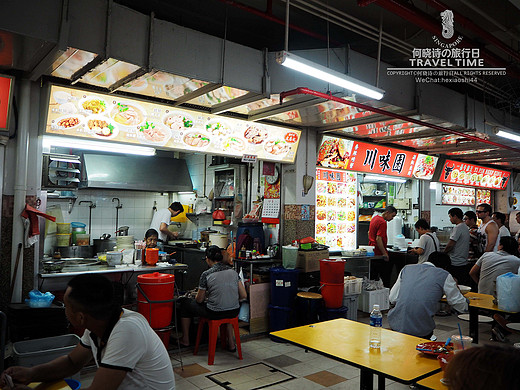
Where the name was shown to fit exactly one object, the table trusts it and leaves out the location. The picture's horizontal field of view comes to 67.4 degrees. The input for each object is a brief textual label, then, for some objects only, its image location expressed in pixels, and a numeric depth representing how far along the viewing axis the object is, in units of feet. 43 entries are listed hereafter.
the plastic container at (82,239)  26.50
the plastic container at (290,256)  21.38
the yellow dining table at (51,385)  7.30
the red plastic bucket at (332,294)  20.59
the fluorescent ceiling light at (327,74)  12.33
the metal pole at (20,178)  14.70
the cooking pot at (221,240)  26.32
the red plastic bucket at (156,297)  16.31
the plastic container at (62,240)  25.05
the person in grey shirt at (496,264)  17.81
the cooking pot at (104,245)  26.40
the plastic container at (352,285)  21.97
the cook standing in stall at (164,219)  26.76
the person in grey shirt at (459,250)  25.23
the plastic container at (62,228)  25.31
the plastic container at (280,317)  20.11
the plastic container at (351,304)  21.93
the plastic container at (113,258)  18.94
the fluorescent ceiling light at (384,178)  30.63
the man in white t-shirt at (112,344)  6.66
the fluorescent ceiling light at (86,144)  16.57
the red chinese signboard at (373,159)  25.12
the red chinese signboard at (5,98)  13.71
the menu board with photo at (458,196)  37.83
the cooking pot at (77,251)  25.07
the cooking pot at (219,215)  27.99
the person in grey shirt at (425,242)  24.20
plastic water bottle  10.11
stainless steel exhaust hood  28.02
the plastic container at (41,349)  11.27
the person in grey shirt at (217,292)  16.78
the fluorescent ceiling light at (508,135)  22.39
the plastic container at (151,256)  19.72
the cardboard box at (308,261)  21.38
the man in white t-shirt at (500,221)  25.31
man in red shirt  27.14
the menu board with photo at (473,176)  34.99
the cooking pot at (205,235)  28.76
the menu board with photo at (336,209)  28.43
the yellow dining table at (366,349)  8.50
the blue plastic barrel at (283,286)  20.20
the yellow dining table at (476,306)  15.64
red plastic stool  16.57
